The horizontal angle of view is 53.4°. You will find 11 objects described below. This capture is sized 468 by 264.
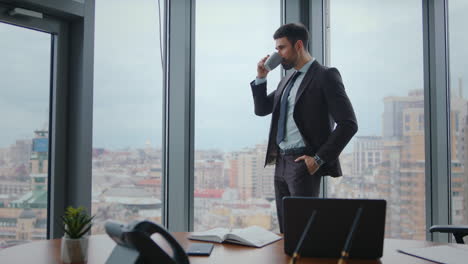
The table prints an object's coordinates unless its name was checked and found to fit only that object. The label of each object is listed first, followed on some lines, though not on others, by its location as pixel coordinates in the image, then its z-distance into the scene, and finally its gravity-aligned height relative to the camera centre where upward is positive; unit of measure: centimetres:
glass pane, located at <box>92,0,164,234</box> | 294 +26
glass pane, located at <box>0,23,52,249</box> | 260 +11
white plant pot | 141 -30
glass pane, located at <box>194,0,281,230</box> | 325 +24
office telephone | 107 -22
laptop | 141 -22
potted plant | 142 -26
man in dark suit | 245 +17
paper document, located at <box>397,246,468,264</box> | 146 -34
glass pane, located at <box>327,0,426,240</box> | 326 +37
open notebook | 167 -31
